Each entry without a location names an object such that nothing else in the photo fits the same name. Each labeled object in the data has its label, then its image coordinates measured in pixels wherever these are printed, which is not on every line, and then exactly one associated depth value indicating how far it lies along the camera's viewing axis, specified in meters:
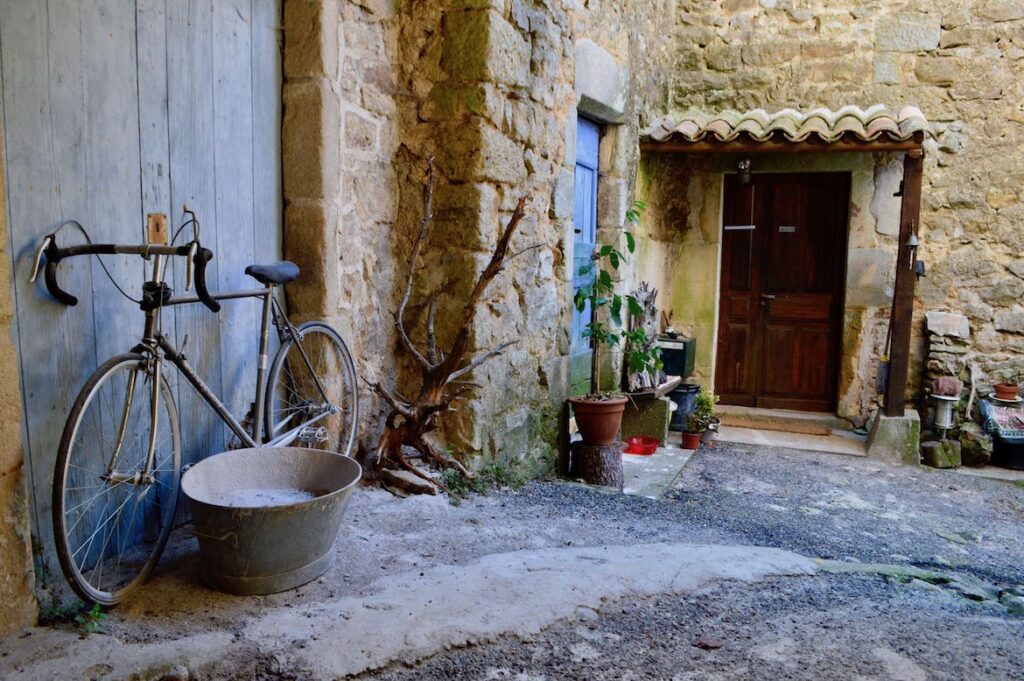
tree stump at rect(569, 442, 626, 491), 4.30
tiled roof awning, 5.04
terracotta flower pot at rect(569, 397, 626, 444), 4.28
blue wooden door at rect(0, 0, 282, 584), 1.86
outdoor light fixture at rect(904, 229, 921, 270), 5.28
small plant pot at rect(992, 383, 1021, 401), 5.62
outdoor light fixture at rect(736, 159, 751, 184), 6.13
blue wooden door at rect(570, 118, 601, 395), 5.00
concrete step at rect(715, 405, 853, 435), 6.13
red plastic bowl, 5.26
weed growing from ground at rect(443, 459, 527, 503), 3.26
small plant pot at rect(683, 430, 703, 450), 5.49
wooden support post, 5.27
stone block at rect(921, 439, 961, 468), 5.46
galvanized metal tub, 1.92
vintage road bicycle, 1.84
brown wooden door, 6.30
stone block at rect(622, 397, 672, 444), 5.45
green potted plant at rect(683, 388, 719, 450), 5.49
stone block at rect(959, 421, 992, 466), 5.55
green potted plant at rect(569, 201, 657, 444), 4.30
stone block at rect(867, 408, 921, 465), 5.44
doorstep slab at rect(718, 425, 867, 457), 5.62
